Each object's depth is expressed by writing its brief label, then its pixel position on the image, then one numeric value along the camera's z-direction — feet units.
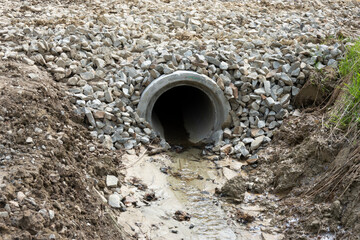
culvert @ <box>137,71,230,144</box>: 21.48
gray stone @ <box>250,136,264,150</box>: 20.86
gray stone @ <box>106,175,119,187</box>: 17.47
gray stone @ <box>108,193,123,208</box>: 16.52
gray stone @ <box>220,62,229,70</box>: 22.22
